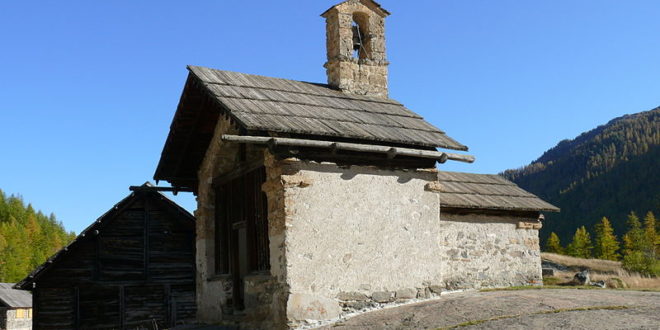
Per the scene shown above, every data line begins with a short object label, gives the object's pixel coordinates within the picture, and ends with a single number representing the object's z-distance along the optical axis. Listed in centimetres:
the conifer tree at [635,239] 4748
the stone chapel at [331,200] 1127
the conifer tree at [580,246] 6328
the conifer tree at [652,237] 5663
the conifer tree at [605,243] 5984
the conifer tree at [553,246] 6469
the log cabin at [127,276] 1945
